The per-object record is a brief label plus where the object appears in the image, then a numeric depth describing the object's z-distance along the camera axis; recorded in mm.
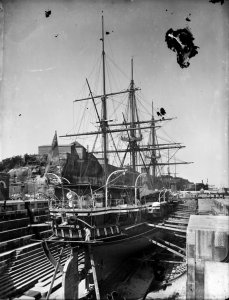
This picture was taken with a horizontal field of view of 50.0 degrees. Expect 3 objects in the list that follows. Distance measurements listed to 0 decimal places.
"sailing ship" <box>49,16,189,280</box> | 15164
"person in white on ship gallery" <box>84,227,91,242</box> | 14511
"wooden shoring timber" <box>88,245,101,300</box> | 12277
